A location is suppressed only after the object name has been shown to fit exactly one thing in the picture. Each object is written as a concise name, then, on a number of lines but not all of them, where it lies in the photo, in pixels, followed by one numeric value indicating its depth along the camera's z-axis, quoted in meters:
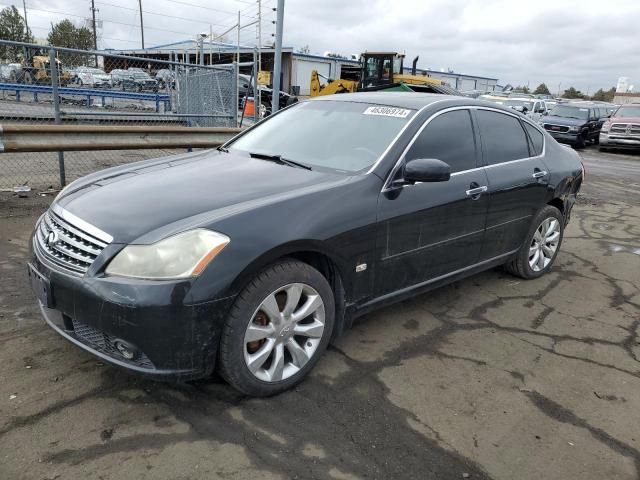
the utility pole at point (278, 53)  8.80
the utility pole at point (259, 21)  17.47
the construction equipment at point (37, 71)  8.64
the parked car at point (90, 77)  11.28
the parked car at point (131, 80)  14.93
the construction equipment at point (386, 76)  18.61
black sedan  2.47
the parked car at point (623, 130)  18.16
